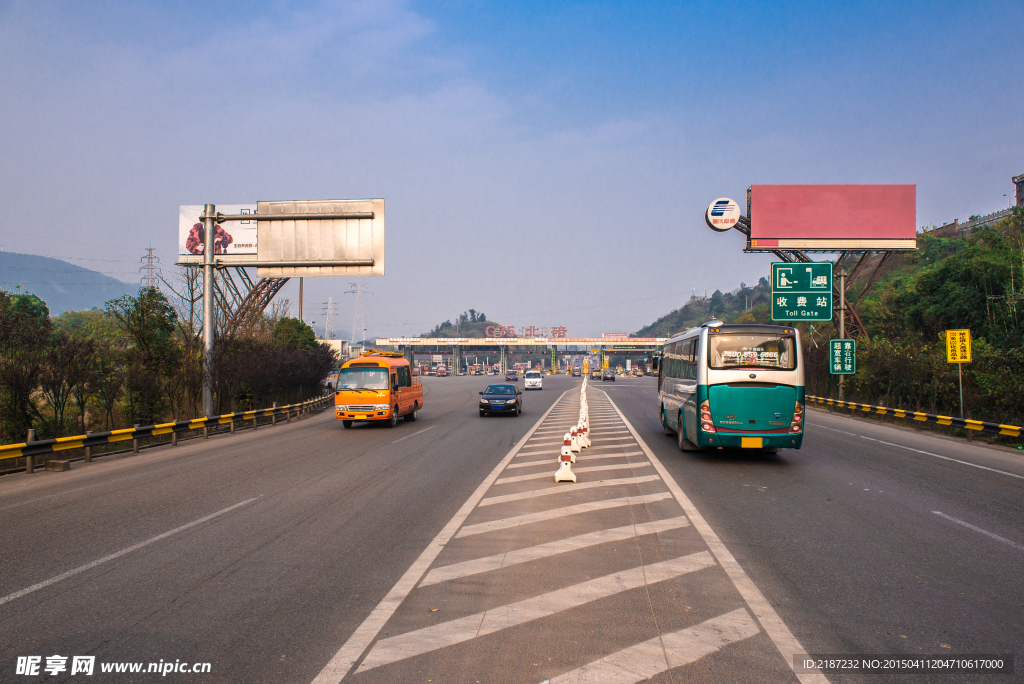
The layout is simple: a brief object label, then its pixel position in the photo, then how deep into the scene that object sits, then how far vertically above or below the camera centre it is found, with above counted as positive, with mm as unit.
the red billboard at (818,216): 37625 +8571
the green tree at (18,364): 14688 -105
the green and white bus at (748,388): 12703 -669
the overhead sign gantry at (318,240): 22922 +4440
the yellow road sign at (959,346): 20172 +288
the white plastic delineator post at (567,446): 10922 -1608
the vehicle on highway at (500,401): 26797 -1941
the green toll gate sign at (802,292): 31672 +3304
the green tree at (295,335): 34656 +1457
